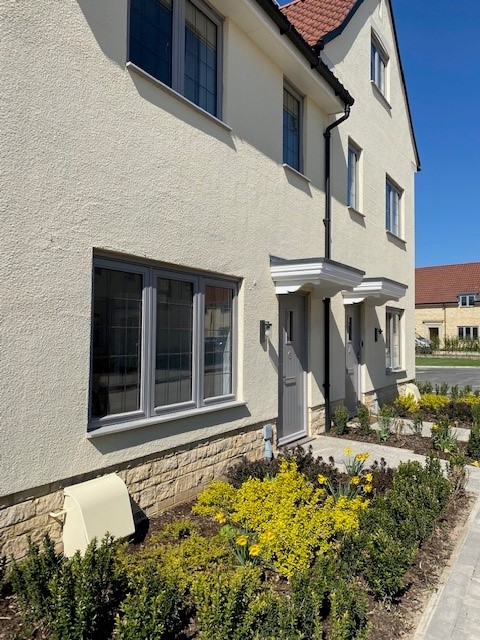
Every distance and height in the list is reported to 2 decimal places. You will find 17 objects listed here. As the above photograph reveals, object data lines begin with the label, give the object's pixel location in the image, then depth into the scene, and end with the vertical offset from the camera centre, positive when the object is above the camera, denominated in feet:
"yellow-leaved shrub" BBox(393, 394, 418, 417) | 36.63 -5.44
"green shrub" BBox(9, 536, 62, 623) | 9.48 -5.19
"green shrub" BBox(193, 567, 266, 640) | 8.60 -5.29
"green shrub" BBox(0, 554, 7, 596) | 10.62 -5.47
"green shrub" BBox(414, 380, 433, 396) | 45.88 -5.08
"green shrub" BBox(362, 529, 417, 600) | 11.12 -5.50
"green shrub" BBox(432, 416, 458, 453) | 25.02 -5.51
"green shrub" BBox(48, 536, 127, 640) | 8.41 -5.05
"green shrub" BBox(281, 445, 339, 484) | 18.72 -5.43
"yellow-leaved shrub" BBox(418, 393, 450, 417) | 37.22 -5.41
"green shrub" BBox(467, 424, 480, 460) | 24.27 -5.54
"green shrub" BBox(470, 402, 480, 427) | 27.27 -4.84
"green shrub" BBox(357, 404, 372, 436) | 29.55 -5.40
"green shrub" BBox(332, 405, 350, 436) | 29.19 -5.24
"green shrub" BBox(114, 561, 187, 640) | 8.20 -5.10
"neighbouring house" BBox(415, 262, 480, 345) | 145.38 +11.22
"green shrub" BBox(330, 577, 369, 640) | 8.84 -5.50
